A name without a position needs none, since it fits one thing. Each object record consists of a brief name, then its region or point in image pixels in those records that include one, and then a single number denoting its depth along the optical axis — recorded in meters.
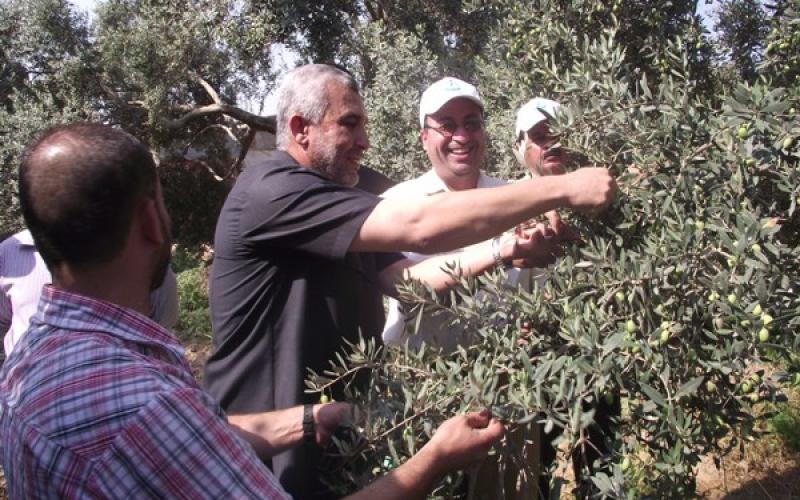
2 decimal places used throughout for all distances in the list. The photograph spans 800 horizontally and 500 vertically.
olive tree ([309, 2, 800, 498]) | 1.57
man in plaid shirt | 1.05
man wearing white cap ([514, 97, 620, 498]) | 2.18
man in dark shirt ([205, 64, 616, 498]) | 1.93
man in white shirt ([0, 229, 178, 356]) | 3.10
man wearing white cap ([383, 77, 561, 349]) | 3.05
